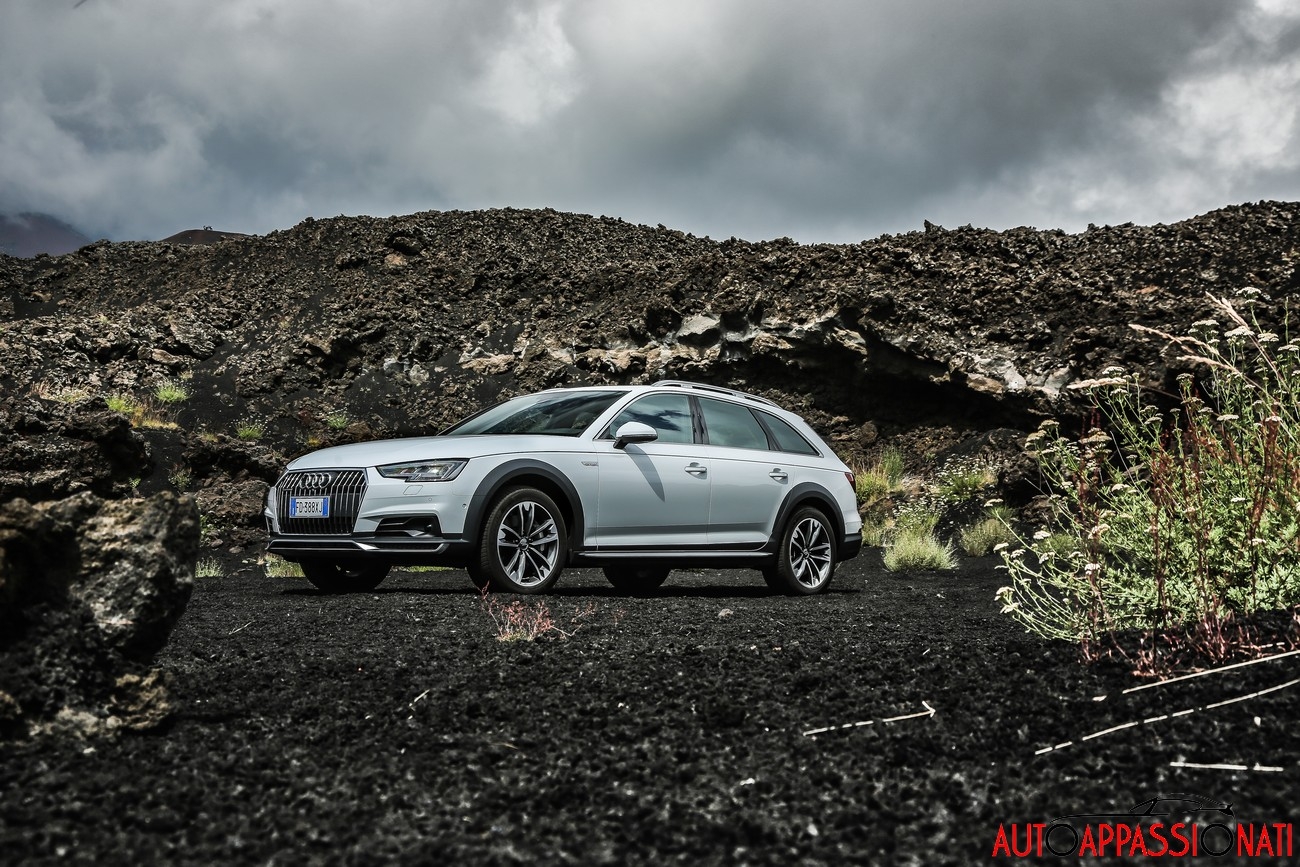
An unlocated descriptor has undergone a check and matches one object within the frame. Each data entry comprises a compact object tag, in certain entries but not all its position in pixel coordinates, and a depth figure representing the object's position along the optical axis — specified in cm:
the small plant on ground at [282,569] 1089
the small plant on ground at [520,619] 514
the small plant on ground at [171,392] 2400
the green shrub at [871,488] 1759
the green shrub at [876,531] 1561
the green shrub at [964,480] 1684
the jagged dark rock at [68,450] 1200
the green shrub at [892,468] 1830
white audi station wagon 763
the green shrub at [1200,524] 408
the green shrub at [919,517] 1534
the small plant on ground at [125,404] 2113
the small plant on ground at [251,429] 2277
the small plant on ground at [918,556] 1212
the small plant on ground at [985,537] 1394
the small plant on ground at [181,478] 1614
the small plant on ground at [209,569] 1085
